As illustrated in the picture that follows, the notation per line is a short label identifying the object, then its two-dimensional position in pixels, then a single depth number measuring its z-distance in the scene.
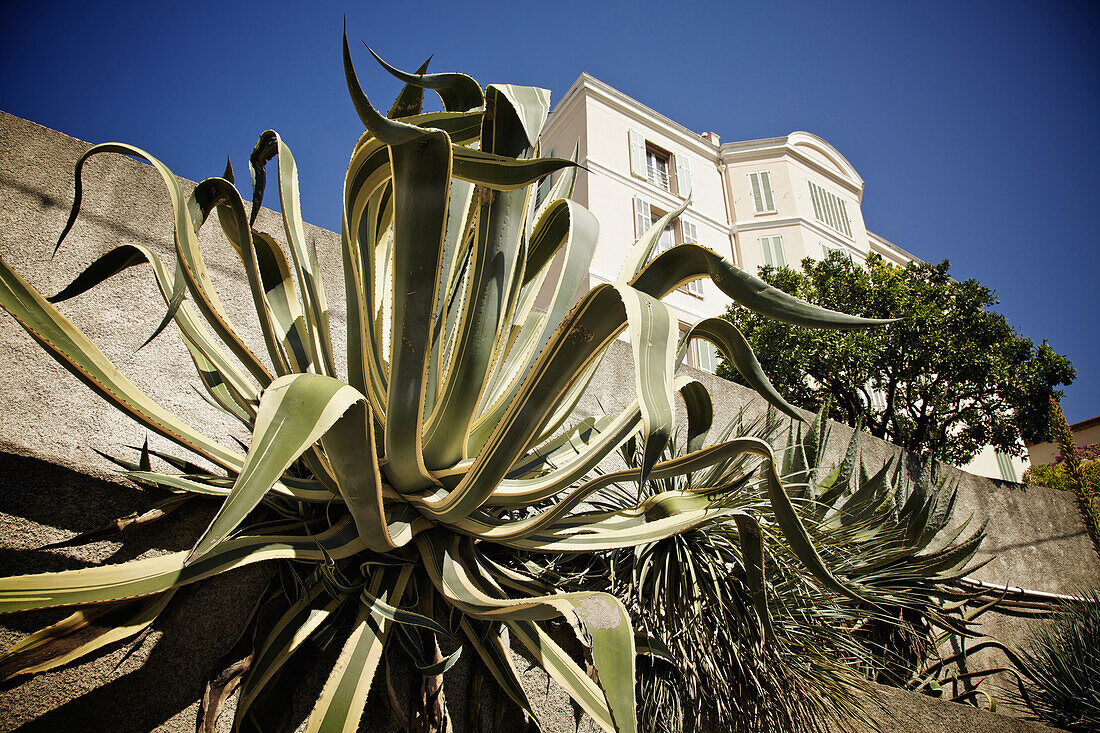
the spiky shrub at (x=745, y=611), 1.62
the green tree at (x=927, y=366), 8.42
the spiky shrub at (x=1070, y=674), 2.29
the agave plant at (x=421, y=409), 0.90
